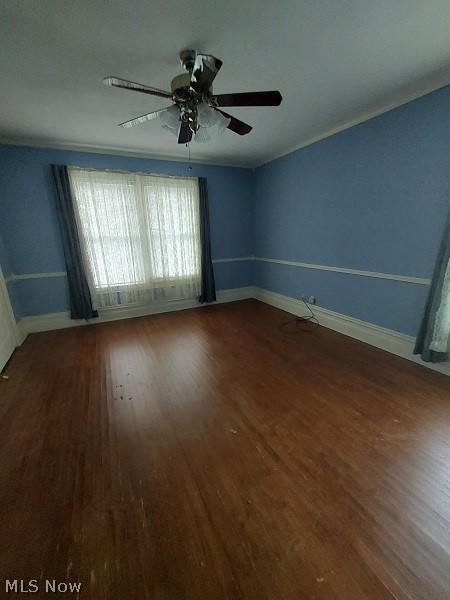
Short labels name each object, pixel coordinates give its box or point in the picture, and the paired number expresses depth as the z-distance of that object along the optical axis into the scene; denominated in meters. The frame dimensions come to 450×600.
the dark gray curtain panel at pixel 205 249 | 4.00
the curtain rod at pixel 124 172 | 3.22
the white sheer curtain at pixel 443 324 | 2.04
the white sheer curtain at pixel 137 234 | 3.38
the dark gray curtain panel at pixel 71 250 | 3.14
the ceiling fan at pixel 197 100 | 1.43
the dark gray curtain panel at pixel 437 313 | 2.02
